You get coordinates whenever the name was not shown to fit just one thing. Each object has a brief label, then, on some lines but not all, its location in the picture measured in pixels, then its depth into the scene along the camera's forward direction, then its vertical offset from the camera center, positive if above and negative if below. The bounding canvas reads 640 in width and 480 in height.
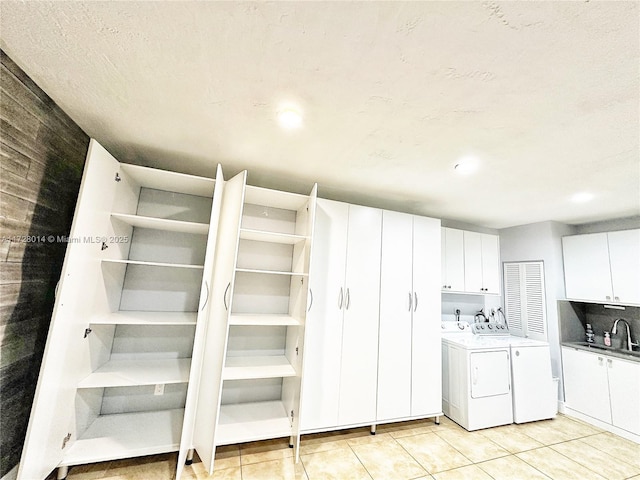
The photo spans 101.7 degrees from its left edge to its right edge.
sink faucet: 3.01 -0.42
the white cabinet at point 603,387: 2.69 -1.01
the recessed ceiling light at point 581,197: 2.60 +0.99
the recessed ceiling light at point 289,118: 1.54 +0.96
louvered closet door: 3.52 -0.12
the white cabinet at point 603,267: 2.95 +0.35
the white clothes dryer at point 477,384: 2.73 -1.04
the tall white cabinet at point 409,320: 2.62 -0.38
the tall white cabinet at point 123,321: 1.55 -0.40
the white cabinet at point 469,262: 3.56 +0.35
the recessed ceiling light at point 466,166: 2.02 +0.98
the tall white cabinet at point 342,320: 2.38 -0.39
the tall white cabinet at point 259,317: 1.94 -0.39
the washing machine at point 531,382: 2.91 -1.03
